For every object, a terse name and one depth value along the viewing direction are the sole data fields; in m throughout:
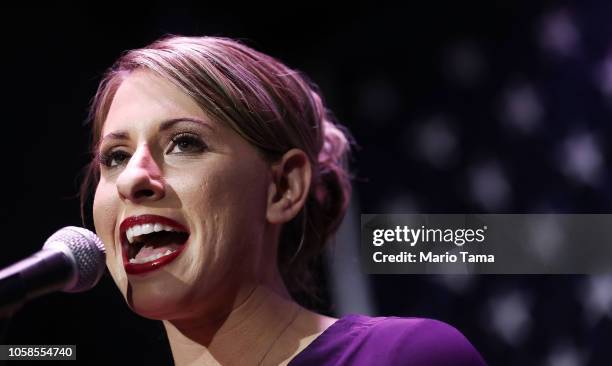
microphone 3.73
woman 3.91
